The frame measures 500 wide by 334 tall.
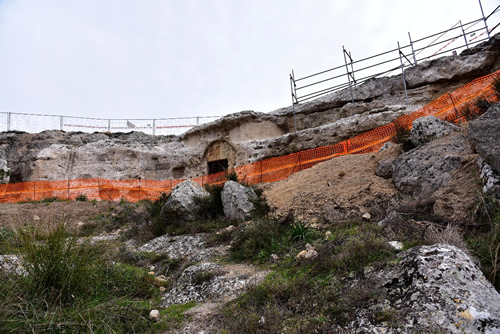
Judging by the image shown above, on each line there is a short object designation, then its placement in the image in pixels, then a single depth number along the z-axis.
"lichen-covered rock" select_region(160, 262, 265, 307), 4.57
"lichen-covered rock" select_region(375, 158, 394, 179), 7.68
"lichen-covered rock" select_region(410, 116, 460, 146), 7.74
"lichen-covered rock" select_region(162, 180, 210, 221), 9.30
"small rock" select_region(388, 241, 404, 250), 3.87
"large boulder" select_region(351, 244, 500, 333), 2.46
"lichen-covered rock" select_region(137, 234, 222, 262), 6.74
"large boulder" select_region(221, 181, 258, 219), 8.71
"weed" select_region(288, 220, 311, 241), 6.10
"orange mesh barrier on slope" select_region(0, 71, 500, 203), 9.44
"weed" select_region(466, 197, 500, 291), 3.08
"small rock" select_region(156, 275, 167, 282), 5.21
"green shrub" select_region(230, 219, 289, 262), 5.92
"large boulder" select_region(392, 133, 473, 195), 6.02
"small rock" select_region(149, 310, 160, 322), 3.84
